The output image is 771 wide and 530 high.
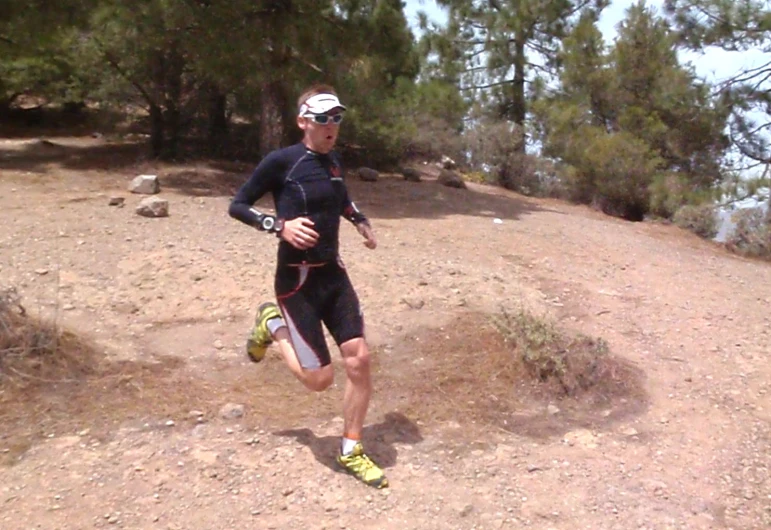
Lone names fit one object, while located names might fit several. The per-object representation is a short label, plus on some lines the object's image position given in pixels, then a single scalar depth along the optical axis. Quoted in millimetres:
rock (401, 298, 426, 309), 6188
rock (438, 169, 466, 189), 13758
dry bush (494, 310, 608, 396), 5000
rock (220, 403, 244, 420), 4484
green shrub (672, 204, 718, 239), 12680
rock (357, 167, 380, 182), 13210
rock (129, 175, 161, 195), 10156
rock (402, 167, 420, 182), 14084
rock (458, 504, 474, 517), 3740
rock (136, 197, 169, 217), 8562
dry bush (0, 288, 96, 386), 4559
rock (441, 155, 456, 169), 17859
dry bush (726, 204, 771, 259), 12055
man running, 3893
